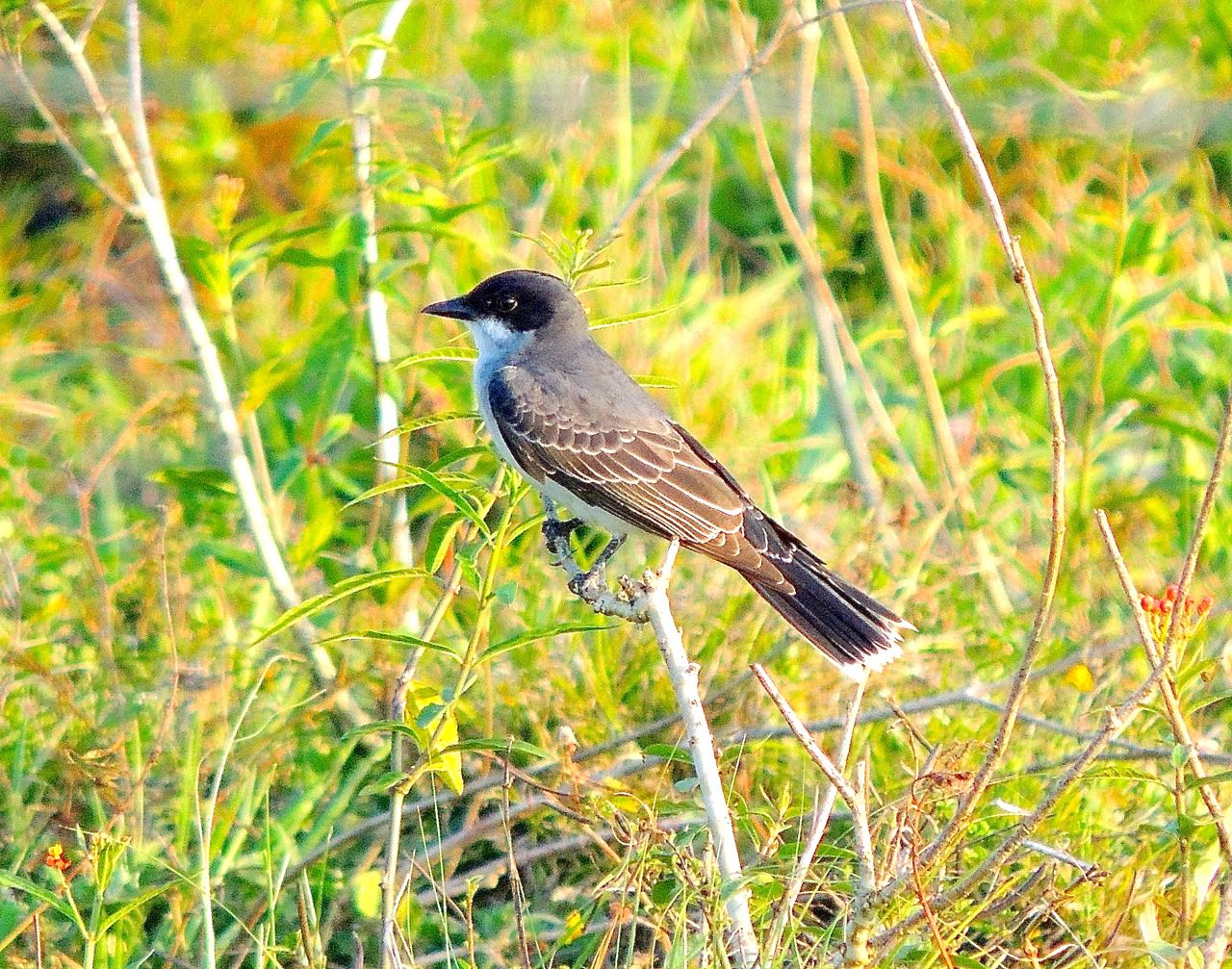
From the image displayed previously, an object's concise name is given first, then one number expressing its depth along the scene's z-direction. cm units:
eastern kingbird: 887
